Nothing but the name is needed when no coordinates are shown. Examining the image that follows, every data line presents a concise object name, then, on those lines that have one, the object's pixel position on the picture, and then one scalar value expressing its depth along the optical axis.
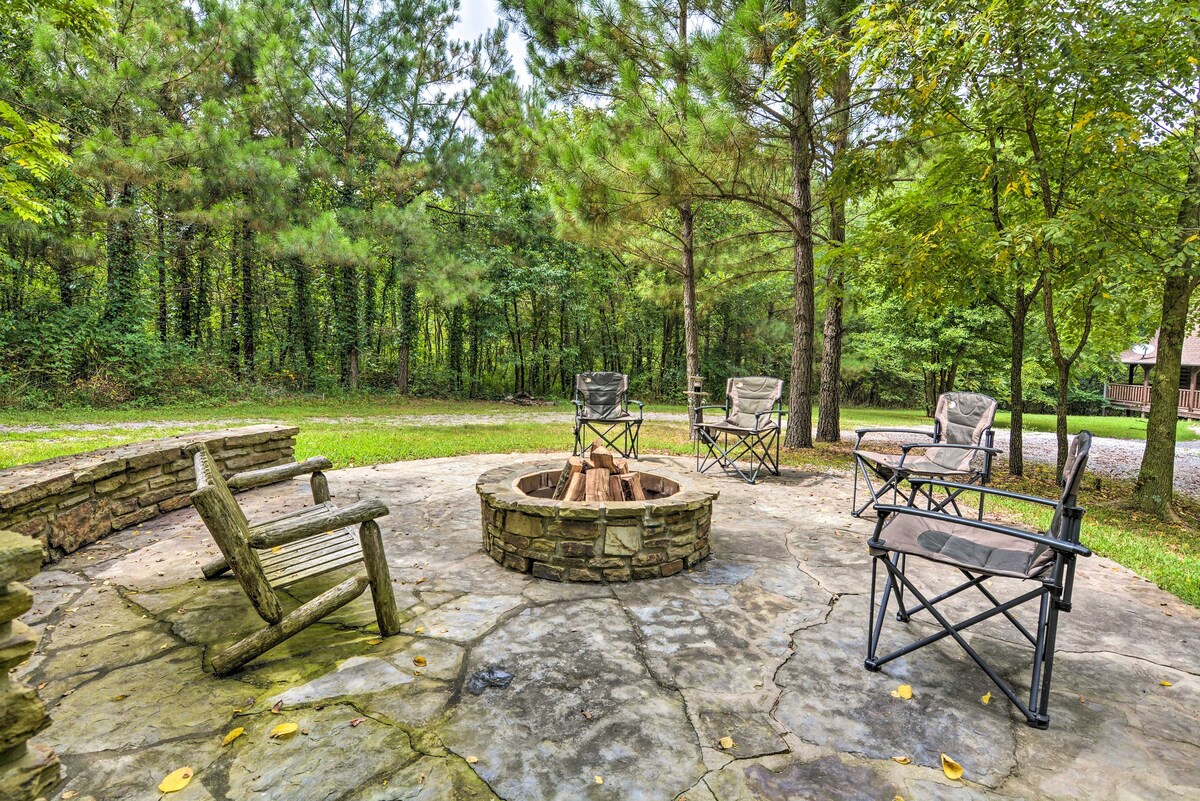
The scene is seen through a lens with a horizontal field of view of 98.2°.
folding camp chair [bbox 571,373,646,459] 5.38
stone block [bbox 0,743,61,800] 0.86
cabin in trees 16.83
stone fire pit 2.39
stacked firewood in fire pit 2.95
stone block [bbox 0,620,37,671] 0.89
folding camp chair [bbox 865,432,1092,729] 1.49
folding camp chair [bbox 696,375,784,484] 4.68
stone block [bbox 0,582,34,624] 0.89
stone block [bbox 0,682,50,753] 0.87
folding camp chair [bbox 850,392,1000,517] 3.32
